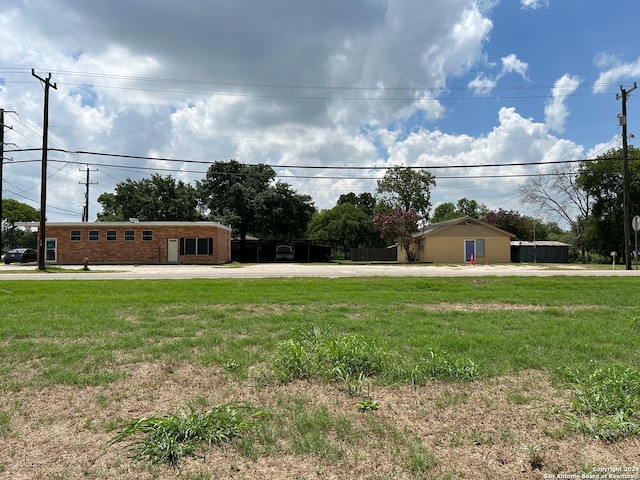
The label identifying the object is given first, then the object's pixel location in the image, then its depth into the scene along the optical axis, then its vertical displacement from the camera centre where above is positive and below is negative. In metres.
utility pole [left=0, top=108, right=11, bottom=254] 37.30 +10.88
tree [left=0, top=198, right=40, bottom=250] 67.62 +6.08
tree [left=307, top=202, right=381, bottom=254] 58.62 +3.51
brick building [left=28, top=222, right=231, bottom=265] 33.81 +0.99
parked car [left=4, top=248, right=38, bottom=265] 33.75 -0.11
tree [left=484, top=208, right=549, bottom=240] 55.69 +4.34
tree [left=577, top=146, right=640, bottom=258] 40.06 +5.38
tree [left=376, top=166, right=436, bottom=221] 59.91 +9.40
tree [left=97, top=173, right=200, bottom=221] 50.38 +6.49
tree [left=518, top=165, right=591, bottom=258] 43.85 +4.96
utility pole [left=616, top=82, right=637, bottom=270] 25.07 +5.09
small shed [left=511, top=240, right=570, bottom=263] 41.44 +0.19
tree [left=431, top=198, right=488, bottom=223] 78.94 +8.57
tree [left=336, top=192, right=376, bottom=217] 77.31 +9.82
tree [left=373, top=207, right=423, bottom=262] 41.56 +2.79
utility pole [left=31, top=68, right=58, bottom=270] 24.77 +4.58
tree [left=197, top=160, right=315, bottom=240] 48.72 +5.99
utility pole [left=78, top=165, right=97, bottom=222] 53.07 +6.26
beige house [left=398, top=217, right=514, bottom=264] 39.47 +1.08
